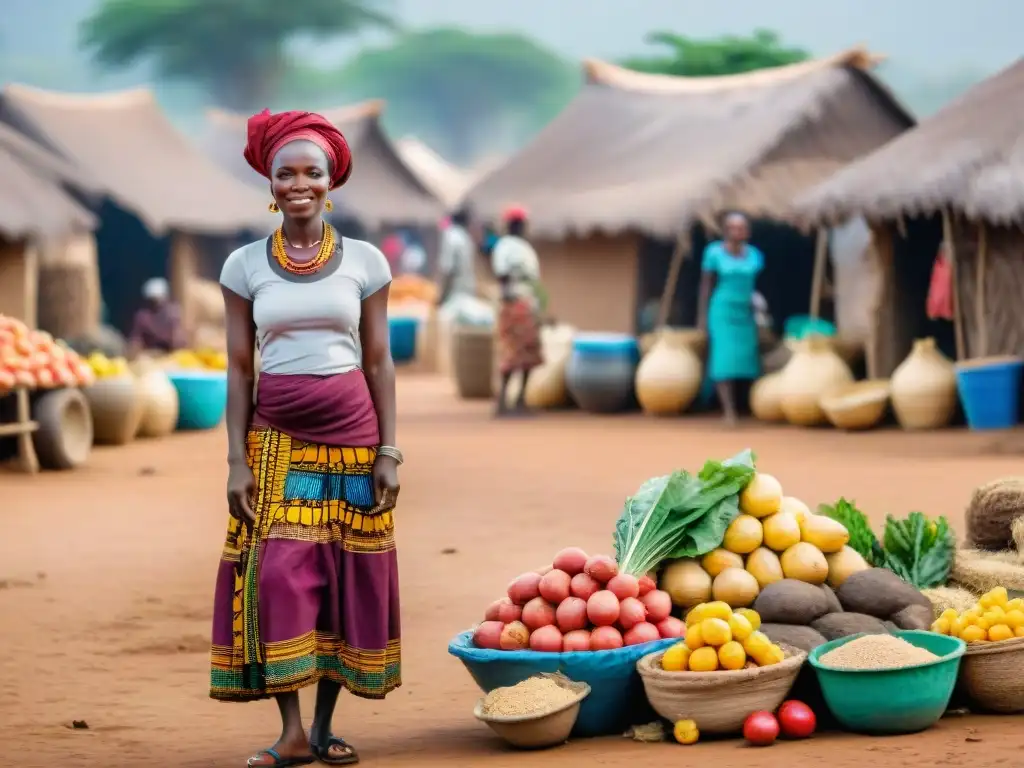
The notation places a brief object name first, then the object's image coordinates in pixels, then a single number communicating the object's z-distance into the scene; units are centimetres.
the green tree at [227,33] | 6556
